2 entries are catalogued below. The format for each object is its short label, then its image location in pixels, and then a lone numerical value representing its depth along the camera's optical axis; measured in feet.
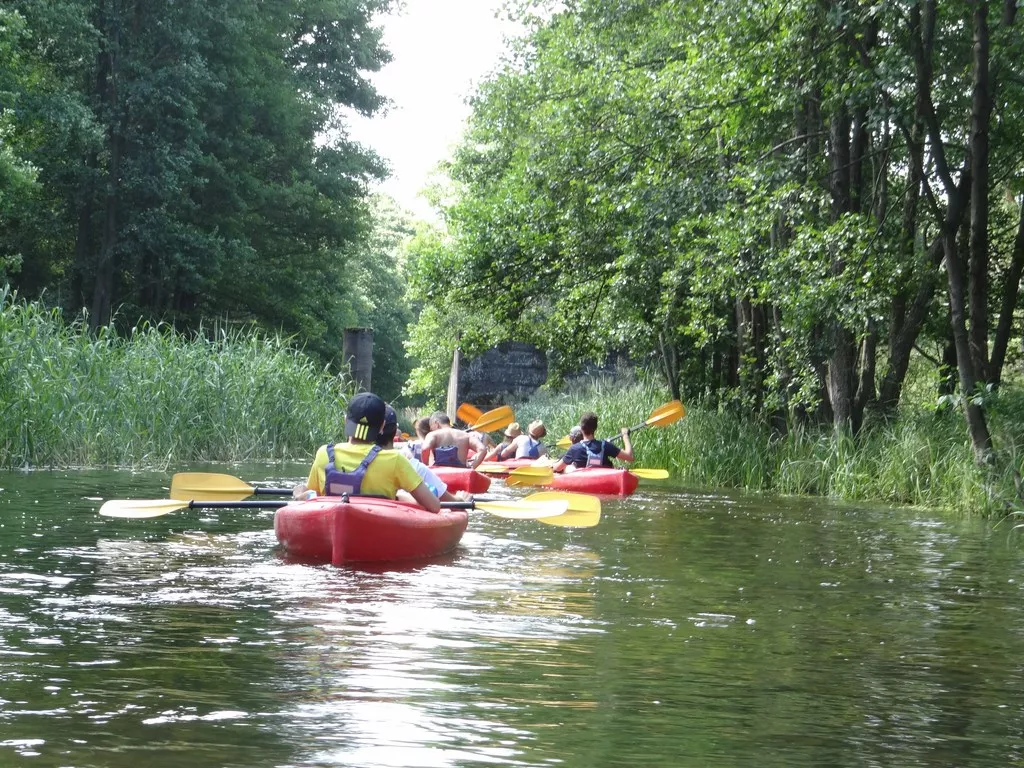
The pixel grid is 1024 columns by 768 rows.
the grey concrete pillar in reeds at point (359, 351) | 91.15
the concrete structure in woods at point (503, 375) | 122.72
